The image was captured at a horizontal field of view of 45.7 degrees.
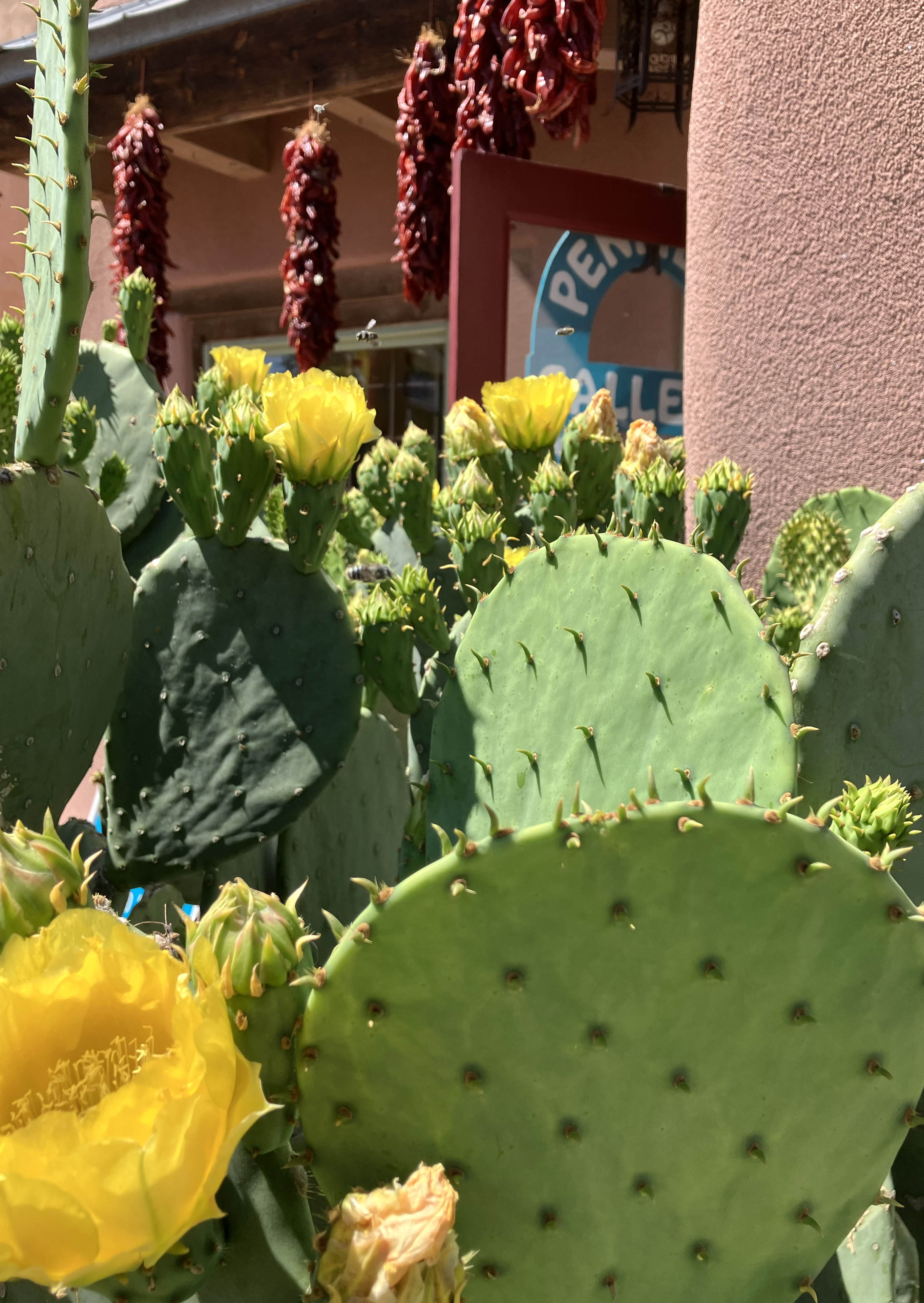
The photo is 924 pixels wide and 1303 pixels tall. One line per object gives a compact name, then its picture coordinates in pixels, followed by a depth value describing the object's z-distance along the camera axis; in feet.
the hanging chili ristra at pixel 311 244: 12.87
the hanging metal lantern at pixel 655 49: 10.50
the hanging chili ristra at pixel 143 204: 12.95
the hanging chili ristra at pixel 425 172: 11.09
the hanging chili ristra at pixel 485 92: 9.95
